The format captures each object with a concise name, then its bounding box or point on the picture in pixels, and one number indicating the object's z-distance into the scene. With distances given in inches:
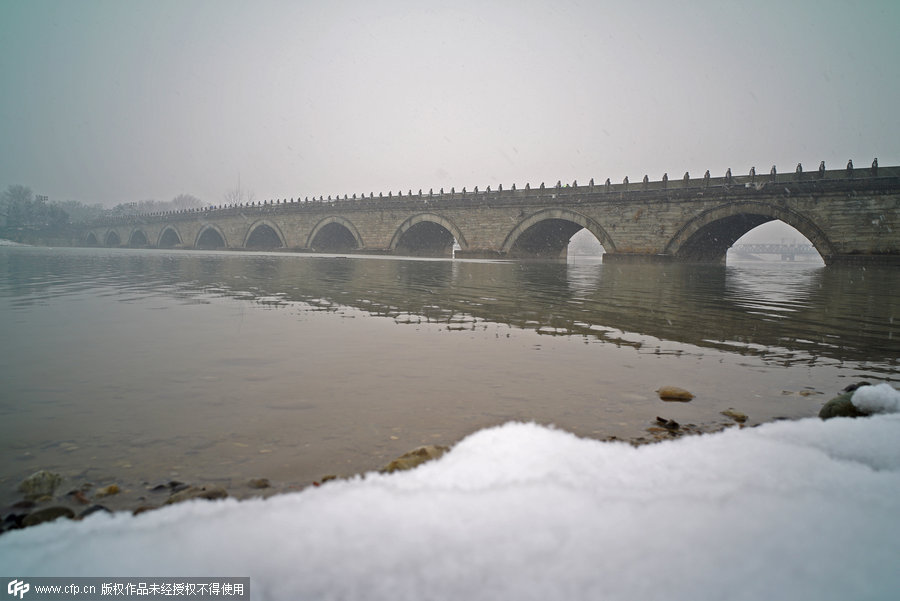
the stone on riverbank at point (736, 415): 129.0
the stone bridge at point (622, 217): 939.3
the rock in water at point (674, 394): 146.2
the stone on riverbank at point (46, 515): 73.5
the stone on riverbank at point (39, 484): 84.1
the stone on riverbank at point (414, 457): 92.9
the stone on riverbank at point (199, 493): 81.0
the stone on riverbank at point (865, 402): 118.7
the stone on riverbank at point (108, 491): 84.2
